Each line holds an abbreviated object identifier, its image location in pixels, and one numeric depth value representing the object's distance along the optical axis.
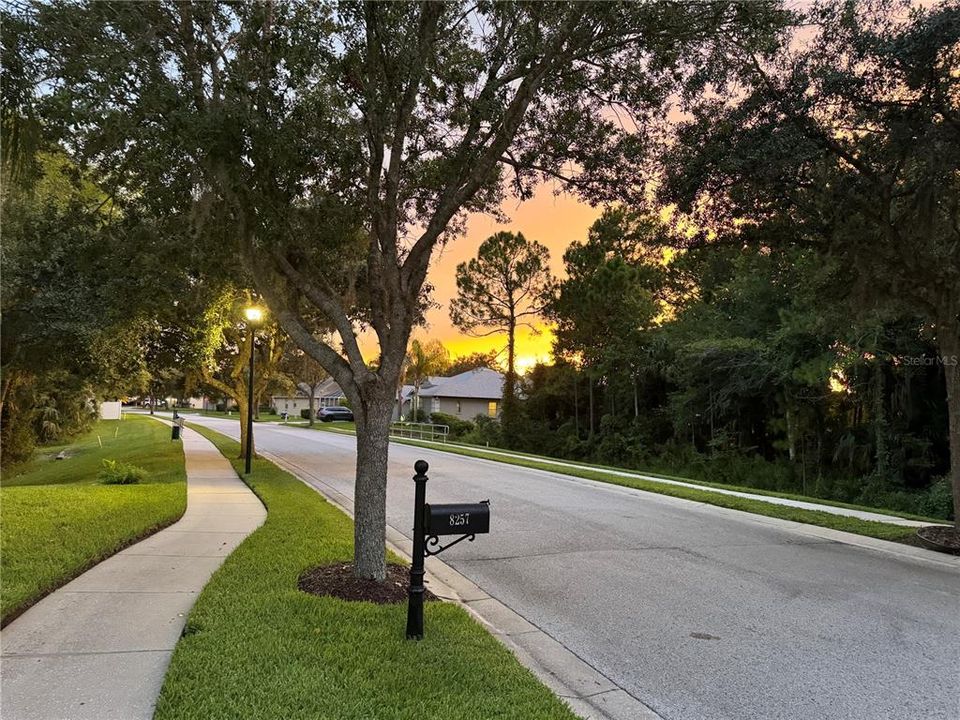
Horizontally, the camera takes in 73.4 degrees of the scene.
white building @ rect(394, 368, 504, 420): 55.28
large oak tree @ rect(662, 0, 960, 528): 8.16
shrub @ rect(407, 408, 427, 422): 55.53
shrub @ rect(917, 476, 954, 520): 15.78
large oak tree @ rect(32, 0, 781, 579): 5.20
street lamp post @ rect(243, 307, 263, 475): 13.57
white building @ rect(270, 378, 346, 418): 82.12
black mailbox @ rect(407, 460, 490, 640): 4.66
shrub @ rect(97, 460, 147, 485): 12.92
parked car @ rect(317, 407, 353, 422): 59.06
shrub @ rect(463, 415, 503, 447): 37.03
